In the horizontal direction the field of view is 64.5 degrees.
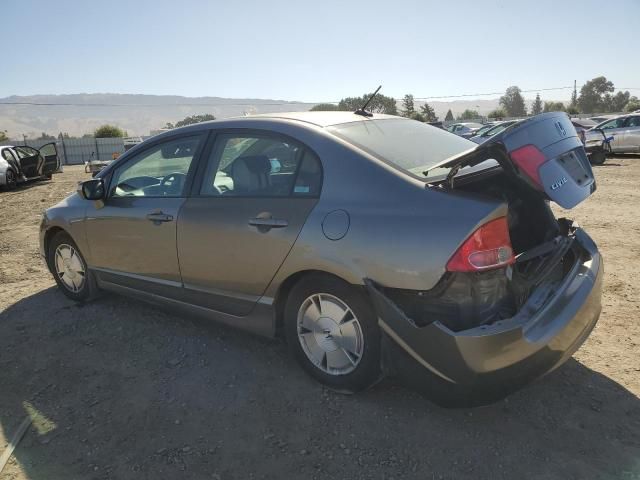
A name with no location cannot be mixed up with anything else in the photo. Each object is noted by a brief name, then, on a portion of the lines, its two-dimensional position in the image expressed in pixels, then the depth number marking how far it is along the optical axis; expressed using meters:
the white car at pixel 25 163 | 14.92
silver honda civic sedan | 2.41
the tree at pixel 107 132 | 42.06
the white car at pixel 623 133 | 17.27
